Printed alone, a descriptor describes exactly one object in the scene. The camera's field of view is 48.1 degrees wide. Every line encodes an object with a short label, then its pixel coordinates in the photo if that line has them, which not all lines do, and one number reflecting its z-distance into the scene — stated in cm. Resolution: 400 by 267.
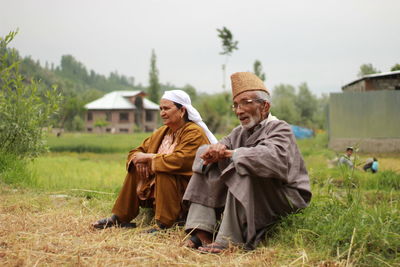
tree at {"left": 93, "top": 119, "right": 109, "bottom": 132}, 4278
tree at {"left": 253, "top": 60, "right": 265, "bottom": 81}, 2926
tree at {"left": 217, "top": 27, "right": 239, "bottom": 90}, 2392
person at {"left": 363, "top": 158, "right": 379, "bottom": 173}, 852
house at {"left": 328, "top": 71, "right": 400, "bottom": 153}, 1098
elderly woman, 381
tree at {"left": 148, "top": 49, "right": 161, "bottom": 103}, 5393
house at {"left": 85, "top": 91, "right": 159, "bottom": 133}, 4450
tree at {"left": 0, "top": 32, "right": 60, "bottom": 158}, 676
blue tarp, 2911
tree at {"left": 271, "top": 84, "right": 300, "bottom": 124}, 3803
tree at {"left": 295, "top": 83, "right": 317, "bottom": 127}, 4369
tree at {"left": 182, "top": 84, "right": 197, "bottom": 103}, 6406
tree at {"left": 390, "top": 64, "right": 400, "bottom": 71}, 1188
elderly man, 308
